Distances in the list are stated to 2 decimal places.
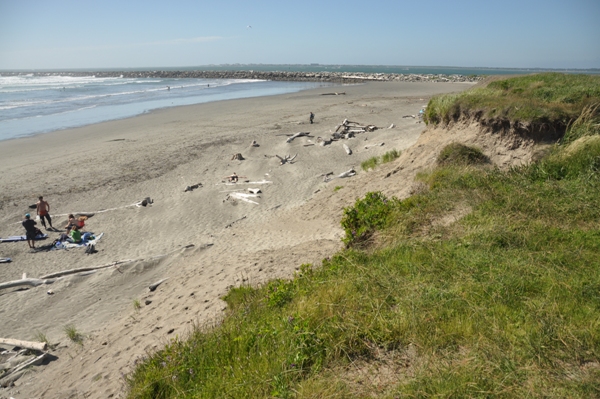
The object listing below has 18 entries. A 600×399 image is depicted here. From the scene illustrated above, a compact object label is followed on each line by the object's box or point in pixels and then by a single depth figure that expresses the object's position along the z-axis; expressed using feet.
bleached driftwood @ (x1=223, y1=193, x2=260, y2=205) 50.16
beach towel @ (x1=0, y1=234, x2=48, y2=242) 42.00
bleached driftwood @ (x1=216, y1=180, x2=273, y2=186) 55.77
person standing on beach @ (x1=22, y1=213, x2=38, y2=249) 40.55
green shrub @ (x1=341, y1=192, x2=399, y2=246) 25.18
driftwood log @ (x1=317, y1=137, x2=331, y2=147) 72.16
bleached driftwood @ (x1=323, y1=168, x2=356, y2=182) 53.01
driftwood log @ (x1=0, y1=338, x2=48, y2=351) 24.08
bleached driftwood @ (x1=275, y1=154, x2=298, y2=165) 63.87
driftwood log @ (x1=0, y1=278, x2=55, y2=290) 33.30
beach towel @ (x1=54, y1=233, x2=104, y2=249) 40.78
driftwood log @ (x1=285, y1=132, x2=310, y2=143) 75.73
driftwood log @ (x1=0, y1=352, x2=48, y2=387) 21.97
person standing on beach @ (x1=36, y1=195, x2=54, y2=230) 44.06
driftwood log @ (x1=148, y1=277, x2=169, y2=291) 30.83
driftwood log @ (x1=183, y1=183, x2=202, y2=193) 54.47
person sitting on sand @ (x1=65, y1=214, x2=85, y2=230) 43.75
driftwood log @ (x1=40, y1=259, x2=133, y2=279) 34.50
